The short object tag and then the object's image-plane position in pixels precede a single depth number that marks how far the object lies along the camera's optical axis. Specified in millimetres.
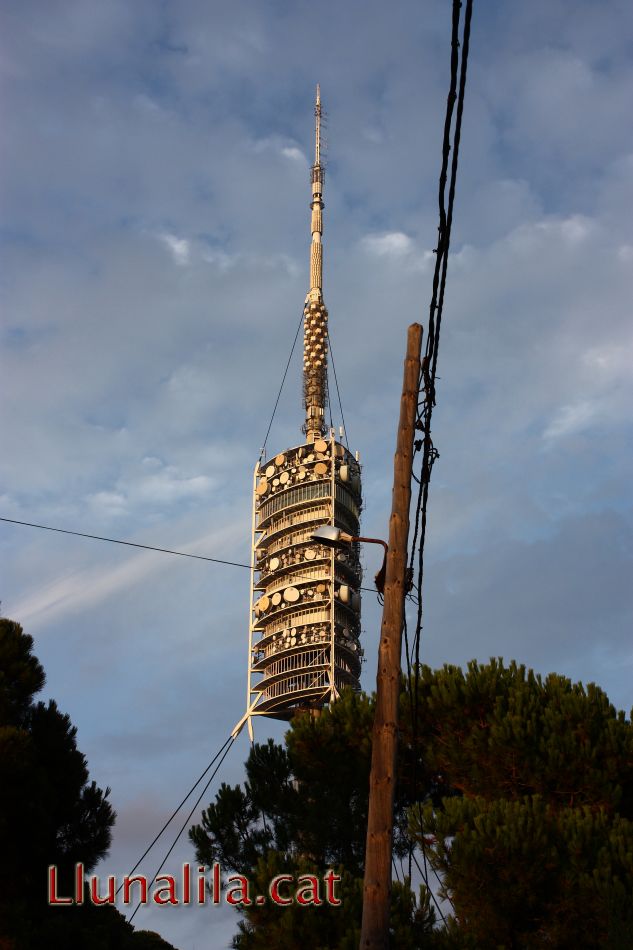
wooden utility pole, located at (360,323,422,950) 12461
